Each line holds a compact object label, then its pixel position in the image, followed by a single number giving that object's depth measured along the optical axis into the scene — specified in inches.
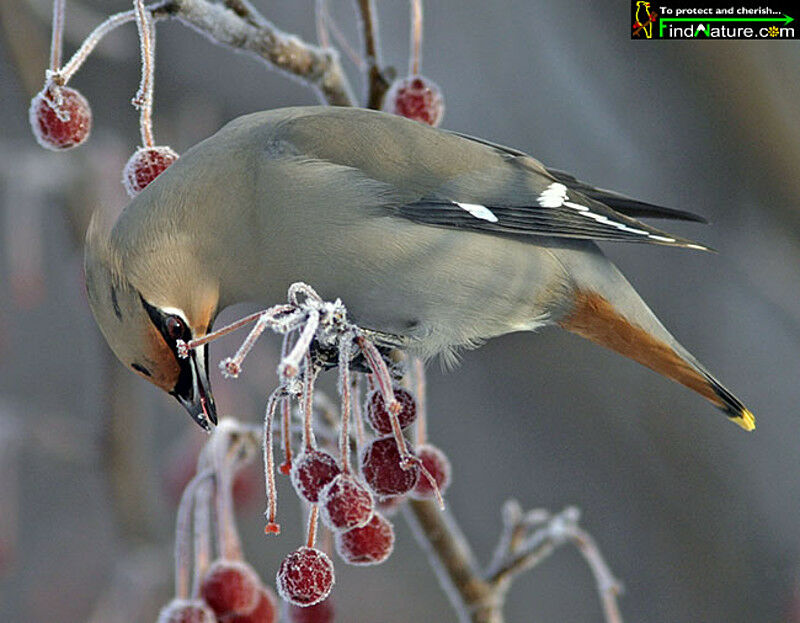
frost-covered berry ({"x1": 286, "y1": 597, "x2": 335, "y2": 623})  190.5
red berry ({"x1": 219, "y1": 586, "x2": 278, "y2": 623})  183.9
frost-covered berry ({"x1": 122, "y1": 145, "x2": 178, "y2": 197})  189.0
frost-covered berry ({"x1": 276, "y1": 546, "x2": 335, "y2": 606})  154.3
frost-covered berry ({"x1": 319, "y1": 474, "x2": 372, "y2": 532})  157.0
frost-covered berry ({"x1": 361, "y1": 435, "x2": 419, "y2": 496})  166.7
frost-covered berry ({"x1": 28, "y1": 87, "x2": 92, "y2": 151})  178.1
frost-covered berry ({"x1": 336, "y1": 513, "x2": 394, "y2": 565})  171.3
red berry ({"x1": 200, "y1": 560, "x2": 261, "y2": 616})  180.1
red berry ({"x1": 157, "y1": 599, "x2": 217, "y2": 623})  174.6
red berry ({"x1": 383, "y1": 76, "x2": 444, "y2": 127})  201.0
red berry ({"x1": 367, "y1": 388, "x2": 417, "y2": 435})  178.1
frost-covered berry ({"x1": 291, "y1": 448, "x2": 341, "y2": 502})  162.6
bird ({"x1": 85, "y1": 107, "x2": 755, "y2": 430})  200.2
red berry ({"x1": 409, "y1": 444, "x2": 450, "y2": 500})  187.5
